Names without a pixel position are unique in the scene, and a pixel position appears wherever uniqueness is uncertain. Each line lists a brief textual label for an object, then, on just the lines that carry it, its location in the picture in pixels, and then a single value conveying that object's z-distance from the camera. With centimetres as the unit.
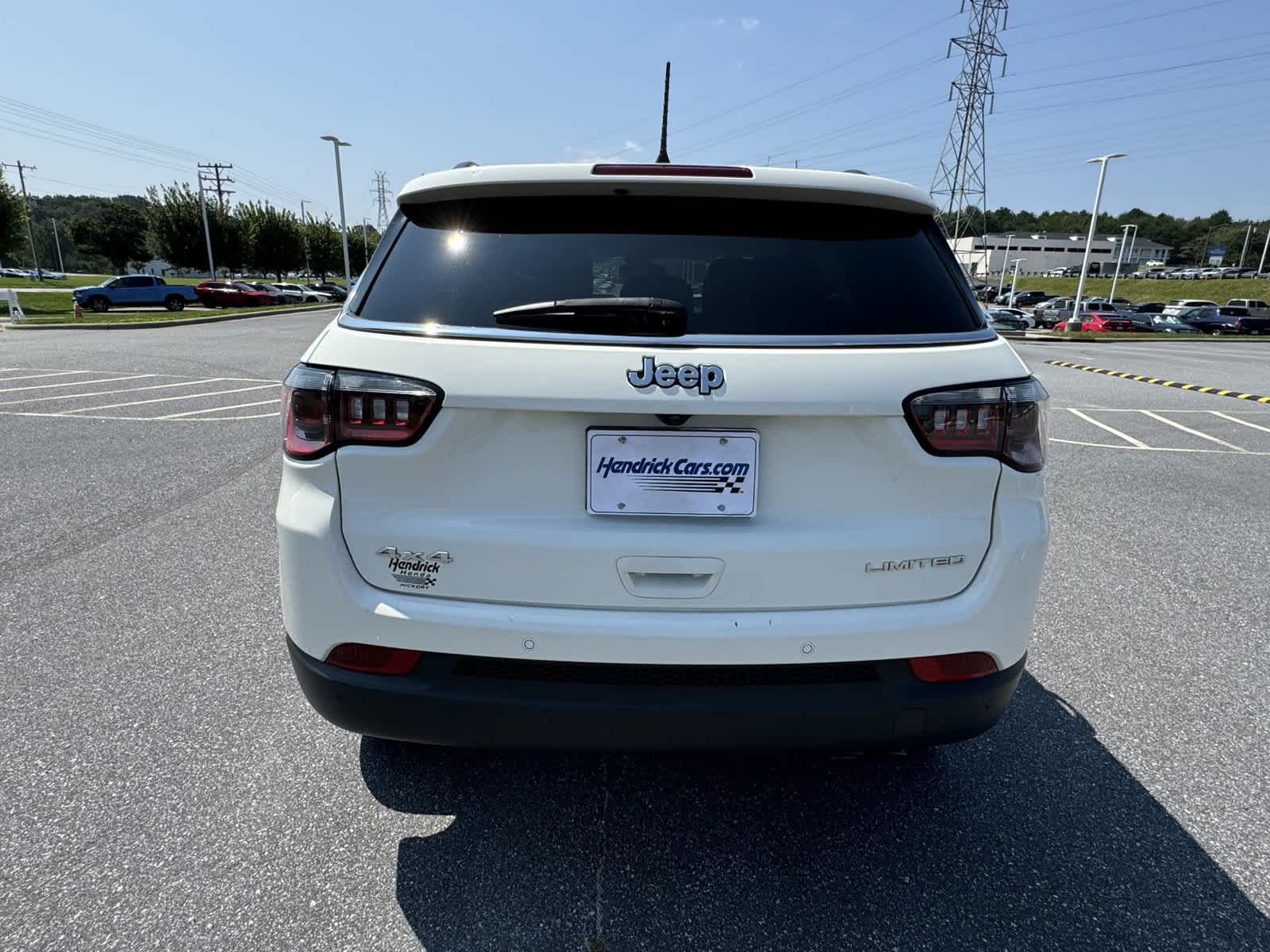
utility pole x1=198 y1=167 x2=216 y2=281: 4969
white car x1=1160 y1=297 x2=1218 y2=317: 4431
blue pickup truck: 3269
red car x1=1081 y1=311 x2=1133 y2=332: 3712
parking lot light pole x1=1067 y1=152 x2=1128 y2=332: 3291
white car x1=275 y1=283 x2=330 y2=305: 4744
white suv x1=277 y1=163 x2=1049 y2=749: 166
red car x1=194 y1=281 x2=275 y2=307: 3806
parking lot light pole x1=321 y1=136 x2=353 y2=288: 4123
